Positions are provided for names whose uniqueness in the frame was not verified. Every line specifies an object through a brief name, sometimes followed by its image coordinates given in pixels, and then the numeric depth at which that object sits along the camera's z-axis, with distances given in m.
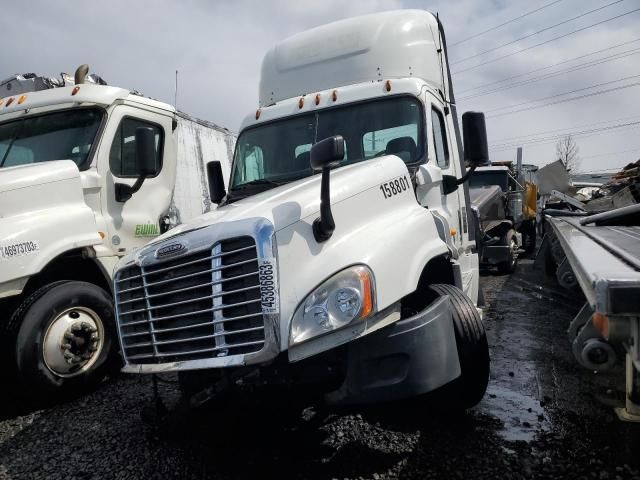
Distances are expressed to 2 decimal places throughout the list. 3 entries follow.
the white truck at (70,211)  3.93
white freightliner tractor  2.45
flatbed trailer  1.89
